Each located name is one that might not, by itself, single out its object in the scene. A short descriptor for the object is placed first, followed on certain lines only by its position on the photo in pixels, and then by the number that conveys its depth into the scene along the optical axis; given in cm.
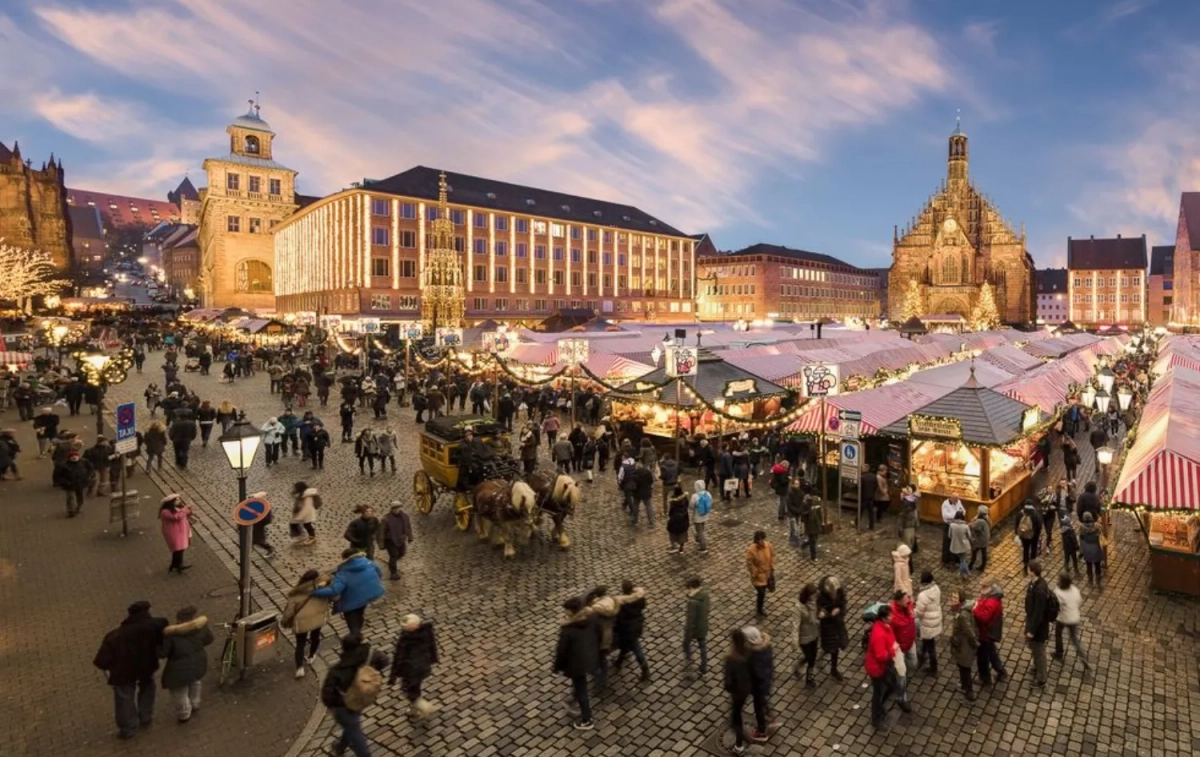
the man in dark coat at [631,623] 862
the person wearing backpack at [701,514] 1358
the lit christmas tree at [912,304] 9169
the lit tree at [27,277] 6378
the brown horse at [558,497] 1344
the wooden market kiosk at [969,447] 1519
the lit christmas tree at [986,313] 7912
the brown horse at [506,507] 1277
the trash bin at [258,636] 854
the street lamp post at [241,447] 983
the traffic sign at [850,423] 1459
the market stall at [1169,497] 1070
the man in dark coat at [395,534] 1173
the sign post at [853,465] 1502
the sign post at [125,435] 1389
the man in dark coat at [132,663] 728
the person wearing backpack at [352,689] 664
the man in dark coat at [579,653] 761
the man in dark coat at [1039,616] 852
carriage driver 1422
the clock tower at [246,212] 9106
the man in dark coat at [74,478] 1509
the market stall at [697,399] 2269
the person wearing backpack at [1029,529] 1249
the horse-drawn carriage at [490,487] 1292
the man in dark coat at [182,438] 1959
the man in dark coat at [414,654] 766
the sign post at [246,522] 922
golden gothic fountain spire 4562
